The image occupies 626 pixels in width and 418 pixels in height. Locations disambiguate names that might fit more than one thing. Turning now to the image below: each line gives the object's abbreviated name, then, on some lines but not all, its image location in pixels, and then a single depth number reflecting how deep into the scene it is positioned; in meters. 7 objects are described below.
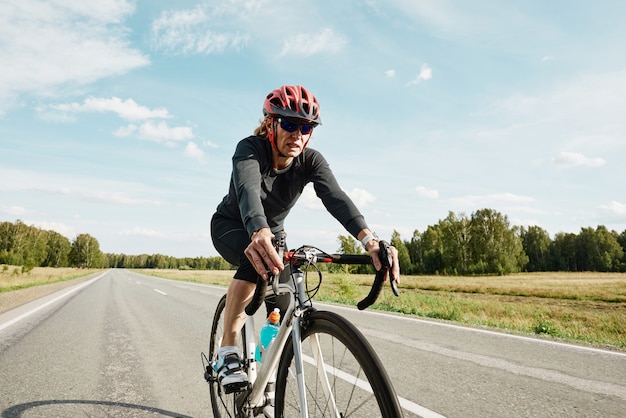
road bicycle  1.59
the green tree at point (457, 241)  78.50
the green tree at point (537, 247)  100.41
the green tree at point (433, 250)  85.75
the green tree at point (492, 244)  75.00
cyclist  2.23
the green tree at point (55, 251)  129.12
